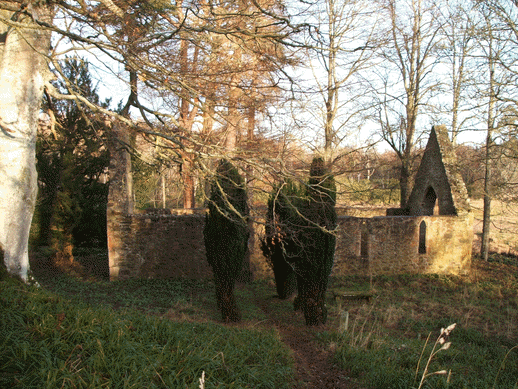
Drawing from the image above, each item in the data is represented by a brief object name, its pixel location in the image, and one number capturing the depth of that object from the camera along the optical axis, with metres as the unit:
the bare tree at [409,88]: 17.73
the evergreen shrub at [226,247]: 7.77
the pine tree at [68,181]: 13.56
